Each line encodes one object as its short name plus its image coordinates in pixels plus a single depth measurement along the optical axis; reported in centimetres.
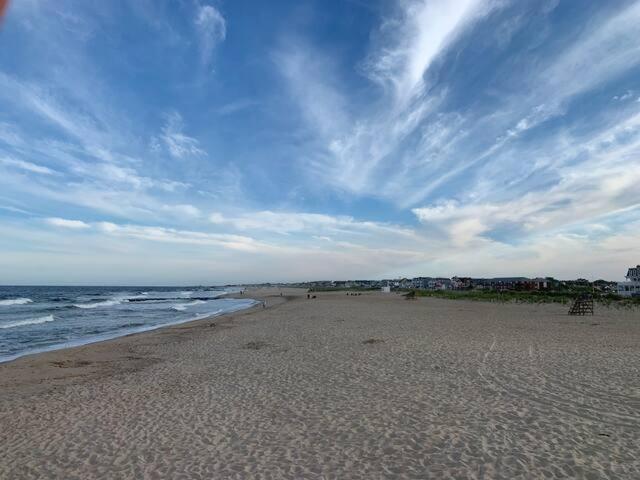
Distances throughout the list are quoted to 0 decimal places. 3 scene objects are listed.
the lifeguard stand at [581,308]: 3200
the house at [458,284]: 13236
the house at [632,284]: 7669
